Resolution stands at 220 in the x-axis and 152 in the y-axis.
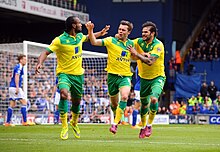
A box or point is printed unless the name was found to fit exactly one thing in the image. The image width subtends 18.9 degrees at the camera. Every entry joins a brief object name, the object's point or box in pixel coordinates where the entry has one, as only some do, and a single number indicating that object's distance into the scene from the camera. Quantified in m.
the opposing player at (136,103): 20.94
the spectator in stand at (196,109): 36.50
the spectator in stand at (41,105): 28.19
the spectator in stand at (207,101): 36.53
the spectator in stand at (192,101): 37.44
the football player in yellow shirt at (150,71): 14.42
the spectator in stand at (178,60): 42.41
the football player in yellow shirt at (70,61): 13.72
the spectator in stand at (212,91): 38.94
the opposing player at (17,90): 21.47
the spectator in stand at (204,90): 38.91
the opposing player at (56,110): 25.10
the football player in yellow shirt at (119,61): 15.05
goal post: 27.67
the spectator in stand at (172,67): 42.14
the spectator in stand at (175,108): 36.84
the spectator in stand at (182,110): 36.56
